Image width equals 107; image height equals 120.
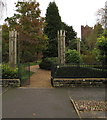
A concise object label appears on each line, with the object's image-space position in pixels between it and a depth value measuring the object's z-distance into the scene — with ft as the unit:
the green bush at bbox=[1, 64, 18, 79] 27.96
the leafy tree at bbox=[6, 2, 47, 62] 46.11
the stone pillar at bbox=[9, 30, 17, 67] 36.37
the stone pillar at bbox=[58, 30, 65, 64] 40.09
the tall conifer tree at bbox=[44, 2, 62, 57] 63.93
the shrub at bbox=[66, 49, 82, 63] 40.99
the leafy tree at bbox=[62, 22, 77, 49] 100.17
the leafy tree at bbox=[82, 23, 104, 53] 96.41
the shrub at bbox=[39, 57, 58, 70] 57.26
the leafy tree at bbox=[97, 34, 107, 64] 28.17
